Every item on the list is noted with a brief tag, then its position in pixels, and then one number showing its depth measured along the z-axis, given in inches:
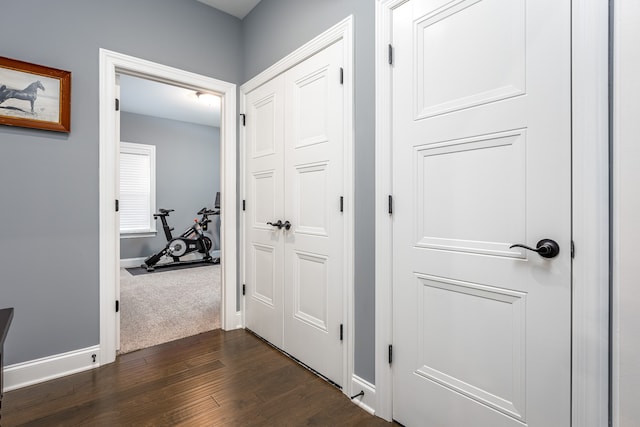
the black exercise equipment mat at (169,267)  205.2
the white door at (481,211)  43.3
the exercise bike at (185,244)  217.3
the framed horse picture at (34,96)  74.2
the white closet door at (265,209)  94.3
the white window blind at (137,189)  220.8
